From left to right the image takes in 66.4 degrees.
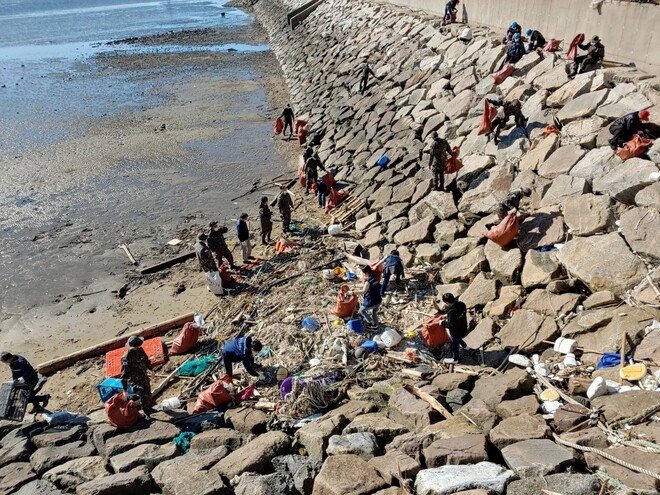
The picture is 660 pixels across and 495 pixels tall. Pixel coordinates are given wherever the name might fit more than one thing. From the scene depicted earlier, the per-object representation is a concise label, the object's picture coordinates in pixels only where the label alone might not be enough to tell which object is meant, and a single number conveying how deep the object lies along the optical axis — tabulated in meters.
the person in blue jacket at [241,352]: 8.80
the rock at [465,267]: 10.43
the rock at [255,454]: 6.33
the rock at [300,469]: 5.90
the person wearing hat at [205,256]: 11.91
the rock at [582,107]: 11.81
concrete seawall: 12.59
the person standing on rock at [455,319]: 8.23
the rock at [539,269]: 9.12
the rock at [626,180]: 9.35
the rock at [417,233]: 12.27
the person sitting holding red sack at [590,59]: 12.78
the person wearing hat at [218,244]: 12.55
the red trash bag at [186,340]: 10.29
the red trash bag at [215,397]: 8.34
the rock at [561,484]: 4.88
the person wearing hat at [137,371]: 8.29
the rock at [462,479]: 5.20
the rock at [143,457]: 6.86
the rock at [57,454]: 7.22
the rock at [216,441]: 7.14
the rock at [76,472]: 6.78
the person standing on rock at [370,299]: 9.47
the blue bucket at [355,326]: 9.75
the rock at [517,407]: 6.60
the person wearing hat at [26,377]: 8.59
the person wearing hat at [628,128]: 10.16
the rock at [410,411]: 6.76
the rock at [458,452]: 5.66
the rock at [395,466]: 5.65
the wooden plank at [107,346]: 10.29
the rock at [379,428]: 6.64
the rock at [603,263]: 8.20
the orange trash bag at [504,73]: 15.26
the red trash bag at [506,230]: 10.11
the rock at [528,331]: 8.17
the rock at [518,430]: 5.87
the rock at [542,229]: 9.78
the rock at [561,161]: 10.96
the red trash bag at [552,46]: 15.28
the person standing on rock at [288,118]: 22.19
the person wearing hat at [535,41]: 15.77
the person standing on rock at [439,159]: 12.48
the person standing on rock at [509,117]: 12.68
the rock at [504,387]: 7.01
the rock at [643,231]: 8.27
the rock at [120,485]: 6.25
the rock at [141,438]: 7.33
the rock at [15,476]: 6.82
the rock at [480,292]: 9.72
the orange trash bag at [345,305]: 10.16
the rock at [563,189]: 10.25
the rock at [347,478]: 5.46
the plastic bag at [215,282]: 12.02
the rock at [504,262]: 9.65
